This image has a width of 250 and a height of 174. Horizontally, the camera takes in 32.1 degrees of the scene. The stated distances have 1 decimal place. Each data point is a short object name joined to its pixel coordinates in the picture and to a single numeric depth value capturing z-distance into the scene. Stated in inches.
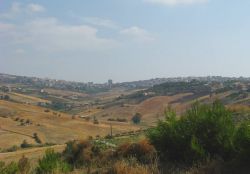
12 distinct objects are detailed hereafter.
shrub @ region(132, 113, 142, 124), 5652.1
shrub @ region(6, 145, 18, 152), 2871.6
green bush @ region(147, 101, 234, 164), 554.6
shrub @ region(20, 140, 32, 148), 3266.7
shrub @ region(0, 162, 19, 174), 644.7
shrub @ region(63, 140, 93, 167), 1135.8
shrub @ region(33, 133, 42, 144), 3755.7
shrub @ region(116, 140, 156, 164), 647.5
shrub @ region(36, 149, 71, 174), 595.2
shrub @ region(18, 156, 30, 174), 797.9
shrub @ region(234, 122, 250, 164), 477.4
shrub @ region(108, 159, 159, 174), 453.2
